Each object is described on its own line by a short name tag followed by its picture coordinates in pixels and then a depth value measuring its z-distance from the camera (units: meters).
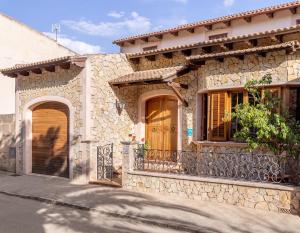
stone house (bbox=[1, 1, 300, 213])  9.18
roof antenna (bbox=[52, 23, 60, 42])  26.54
